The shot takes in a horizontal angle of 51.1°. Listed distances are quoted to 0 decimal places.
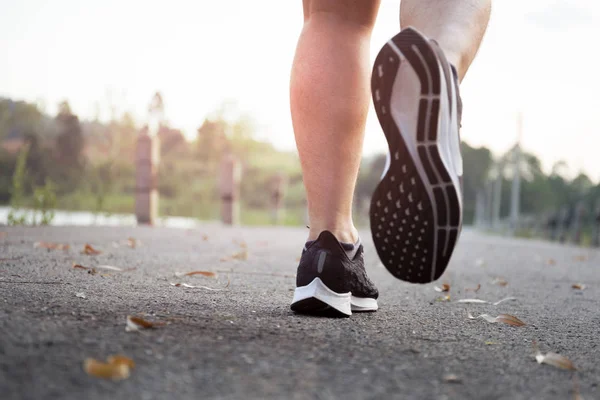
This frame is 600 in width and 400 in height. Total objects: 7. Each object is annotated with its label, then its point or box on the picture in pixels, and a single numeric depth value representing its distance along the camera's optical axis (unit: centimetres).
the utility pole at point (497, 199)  4168
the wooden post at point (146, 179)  769
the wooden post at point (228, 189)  971
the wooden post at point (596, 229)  1000
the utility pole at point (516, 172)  2435
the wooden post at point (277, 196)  1285
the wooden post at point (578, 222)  1236
